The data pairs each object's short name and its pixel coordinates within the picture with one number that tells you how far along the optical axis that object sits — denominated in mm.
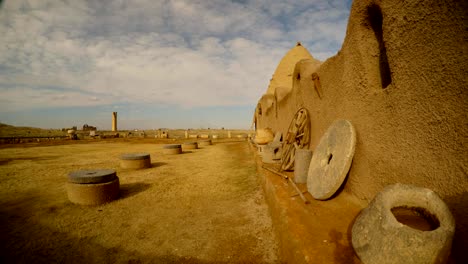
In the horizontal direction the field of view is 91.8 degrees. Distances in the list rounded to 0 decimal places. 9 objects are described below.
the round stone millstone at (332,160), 3156
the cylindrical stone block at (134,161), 8727
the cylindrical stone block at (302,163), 4402
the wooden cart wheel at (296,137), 5371
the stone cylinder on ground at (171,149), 12836
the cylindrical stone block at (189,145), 15391
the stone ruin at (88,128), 53412
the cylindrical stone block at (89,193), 4935
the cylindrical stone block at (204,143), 18328
